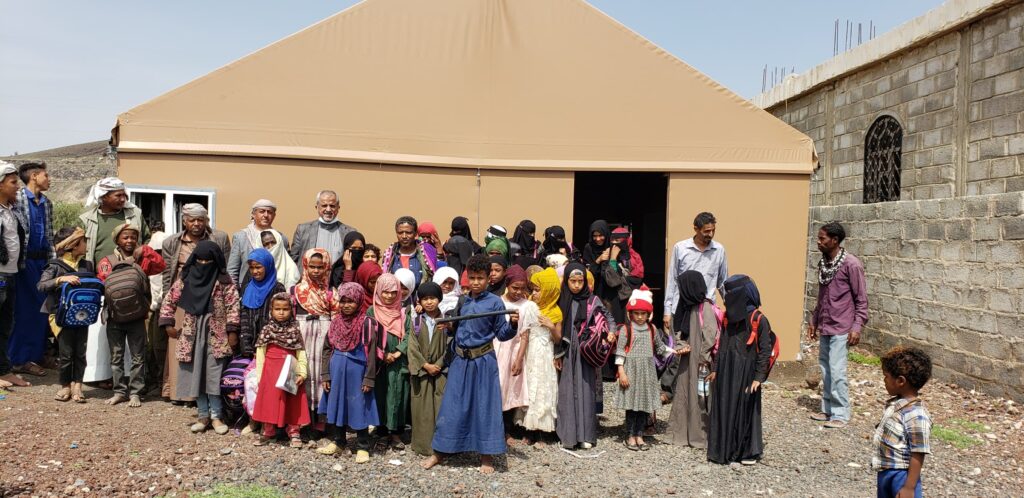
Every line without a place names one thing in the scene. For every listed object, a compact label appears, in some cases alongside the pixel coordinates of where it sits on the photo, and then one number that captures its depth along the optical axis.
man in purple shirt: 5.67
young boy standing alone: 2.98
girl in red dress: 4.54
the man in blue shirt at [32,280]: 5.75
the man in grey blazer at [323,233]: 5.87
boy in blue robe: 4.35
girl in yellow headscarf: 4.75
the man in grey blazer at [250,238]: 5.49
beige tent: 6.60
